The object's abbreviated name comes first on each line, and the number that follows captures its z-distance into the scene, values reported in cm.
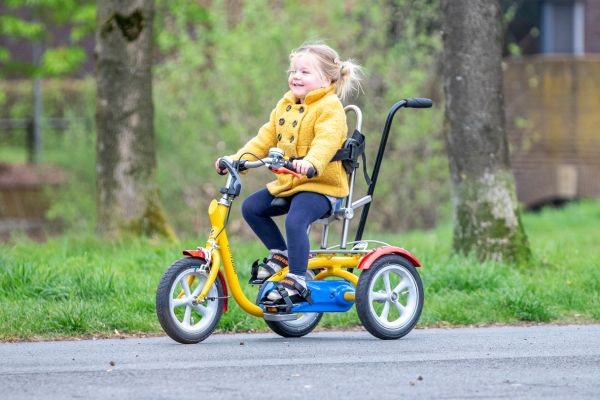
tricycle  1576
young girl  1608
